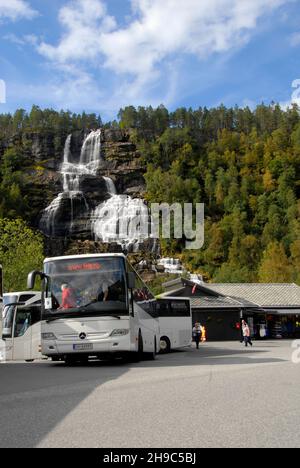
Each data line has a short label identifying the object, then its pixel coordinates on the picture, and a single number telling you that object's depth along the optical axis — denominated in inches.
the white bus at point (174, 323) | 1079.0
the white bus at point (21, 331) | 847.7
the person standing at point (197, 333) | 1249.3
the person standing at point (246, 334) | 1230.7
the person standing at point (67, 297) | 612.7
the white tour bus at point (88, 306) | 611.8
